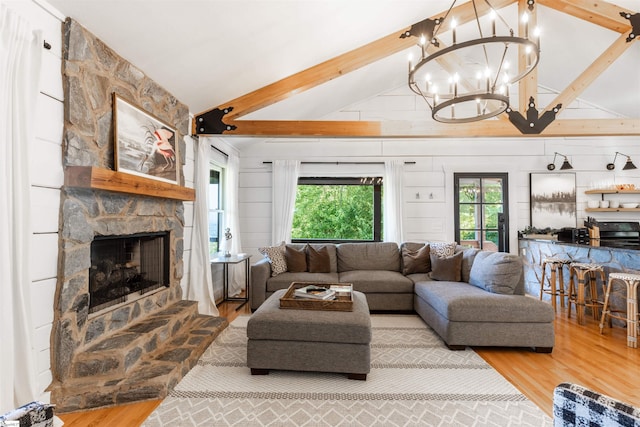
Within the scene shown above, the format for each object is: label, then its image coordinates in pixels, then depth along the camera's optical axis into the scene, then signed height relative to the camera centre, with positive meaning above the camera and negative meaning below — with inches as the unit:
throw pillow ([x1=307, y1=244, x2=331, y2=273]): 171.6 -24.3
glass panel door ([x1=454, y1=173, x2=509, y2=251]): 216.1 +4.1
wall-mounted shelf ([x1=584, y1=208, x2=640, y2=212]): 208.6 +3.4
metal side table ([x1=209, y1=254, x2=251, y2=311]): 169.8 -34.4
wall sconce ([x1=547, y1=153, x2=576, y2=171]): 204.2 +32.6
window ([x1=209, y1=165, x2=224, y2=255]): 187.9 +5.2
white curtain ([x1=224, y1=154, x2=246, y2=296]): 195.5 +1.7
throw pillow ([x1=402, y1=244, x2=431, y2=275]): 168.4 -24.8
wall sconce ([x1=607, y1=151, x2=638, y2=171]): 203.5 +32.1
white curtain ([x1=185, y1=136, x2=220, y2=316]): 147.3 -14.8
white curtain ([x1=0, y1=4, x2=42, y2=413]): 62.0 +3.6
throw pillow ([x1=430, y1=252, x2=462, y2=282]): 151.9 -25.7
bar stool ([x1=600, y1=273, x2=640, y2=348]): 115.1 -34.4
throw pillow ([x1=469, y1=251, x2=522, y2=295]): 122.0 -22.8
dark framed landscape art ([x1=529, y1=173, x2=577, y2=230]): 213.6 +12.0
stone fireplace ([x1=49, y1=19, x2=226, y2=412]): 78.8 -15.9
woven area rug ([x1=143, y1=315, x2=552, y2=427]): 74.2 -47.2
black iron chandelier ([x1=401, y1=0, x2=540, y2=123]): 77.9 +73.6
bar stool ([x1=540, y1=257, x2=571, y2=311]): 154.3 -30.7
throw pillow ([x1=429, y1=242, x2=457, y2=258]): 164.4 -17.8
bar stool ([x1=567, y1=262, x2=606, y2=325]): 139.4 -32.6
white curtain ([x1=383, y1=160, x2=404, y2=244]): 211.0 +11.7
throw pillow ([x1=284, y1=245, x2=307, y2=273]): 169.6 -23.4
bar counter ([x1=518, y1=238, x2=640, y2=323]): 133.7 -20.6
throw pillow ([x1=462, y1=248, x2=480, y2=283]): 152.0 -22.6
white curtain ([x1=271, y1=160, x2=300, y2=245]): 213.0 +13.6
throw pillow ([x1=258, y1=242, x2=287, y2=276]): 164.2 -22.1
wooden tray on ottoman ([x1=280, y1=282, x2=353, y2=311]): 101.0 -28.0
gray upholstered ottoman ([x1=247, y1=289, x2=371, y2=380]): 91.6 -37.3
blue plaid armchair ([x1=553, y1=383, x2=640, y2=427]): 32.0 -21.1
